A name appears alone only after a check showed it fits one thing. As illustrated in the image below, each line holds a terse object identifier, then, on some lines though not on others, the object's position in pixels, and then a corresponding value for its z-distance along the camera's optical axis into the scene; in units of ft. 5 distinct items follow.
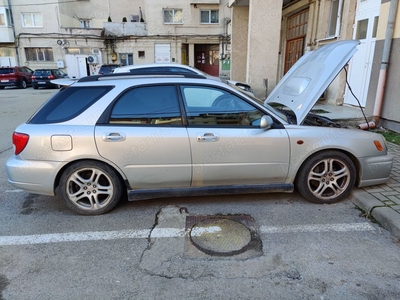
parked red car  69.87
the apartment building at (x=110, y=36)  82.17
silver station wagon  10.53
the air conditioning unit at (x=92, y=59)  84.84
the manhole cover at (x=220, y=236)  9.14
